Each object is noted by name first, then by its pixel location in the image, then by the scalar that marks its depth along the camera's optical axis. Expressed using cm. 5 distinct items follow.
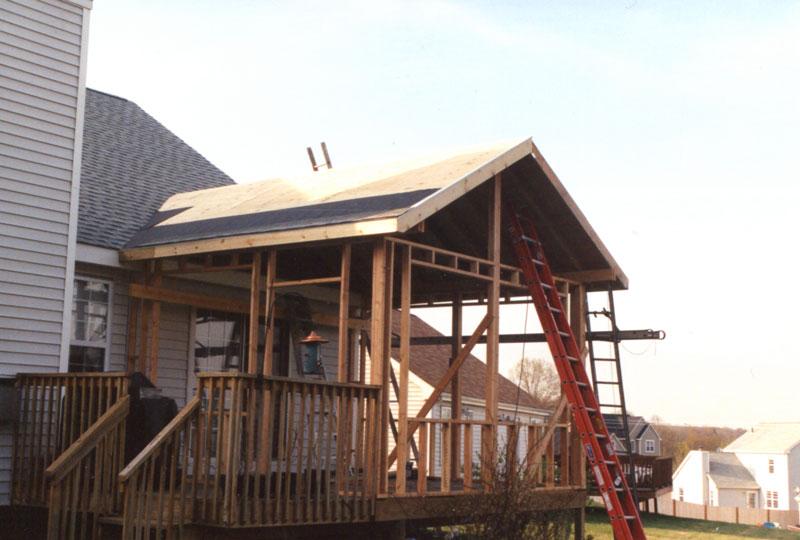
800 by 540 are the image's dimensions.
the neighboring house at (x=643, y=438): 4791
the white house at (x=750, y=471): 7181
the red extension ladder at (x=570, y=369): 1222
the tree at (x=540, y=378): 6806
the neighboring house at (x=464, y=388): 3031
